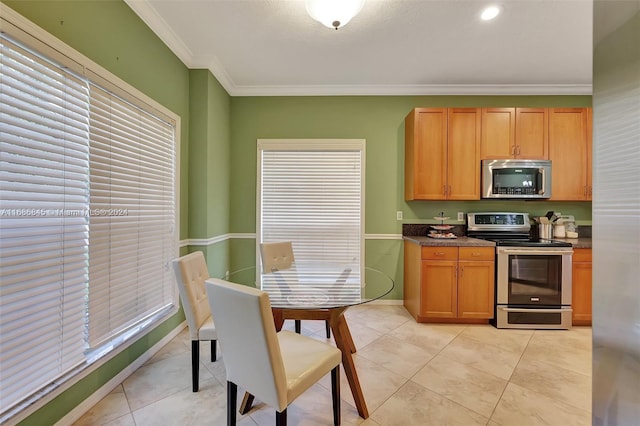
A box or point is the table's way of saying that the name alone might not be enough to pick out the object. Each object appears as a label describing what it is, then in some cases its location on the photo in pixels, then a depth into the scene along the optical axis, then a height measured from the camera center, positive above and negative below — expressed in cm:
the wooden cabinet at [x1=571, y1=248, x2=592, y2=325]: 269 -77
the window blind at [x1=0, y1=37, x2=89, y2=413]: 117 -6
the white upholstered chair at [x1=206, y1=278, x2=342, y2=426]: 106 -68
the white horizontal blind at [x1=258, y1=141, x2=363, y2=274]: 335 +14
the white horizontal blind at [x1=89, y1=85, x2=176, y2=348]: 164 -6
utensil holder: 307 -23
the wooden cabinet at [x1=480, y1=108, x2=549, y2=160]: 298 +91
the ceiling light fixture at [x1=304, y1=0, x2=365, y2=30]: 165 +133
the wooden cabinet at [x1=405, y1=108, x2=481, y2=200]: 299 +69
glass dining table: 152 -56
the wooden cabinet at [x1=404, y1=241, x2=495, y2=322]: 271 -78
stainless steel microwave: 295 +39
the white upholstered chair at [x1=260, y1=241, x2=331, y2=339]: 244 -48
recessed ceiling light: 199 +159
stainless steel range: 265 -76
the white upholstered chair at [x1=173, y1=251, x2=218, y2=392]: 164 -64
